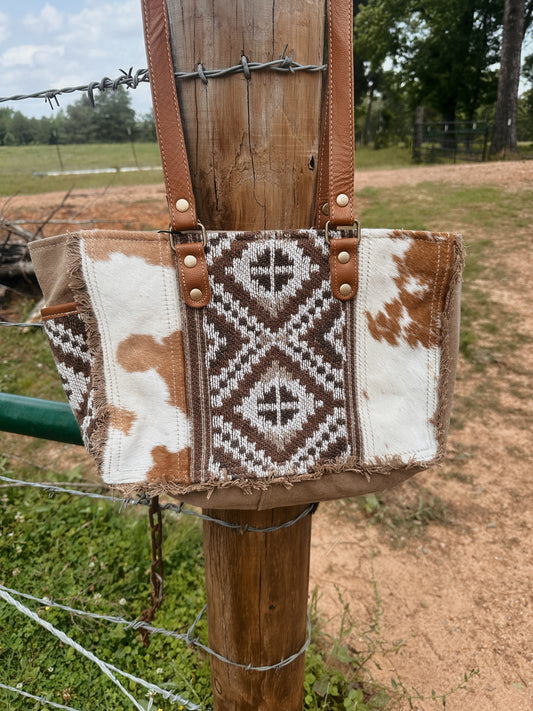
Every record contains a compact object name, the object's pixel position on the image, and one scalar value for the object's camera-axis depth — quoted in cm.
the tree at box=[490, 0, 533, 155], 1248
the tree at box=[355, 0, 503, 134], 2036
